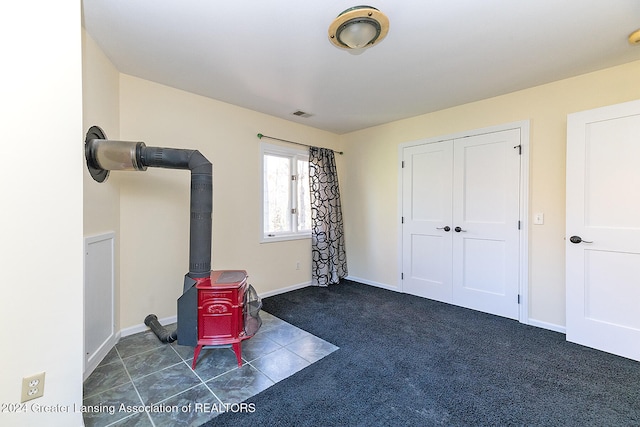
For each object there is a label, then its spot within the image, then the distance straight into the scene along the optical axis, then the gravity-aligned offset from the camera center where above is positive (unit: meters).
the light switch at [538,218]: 2.75 -0.06
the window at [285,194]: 3.70 +0.27
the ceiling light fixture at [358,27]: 1.55 +1.15
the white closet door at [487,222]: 2.93 -0.11
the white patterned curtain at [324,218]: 4.13 -0.08
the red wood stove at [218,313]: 1.99 -0.75
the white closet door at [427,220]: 3.44 -0.10
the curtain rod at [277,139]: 3.50 +1.03
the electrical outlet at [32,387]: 1.22 -0.80
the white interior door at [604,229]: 2.18 -0.15
